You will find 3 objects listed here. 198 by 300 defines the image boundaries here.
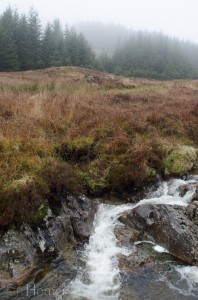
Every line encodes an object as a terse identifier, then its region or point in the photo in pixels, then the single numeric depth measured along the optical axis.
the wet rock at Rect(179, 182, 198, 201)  9.96
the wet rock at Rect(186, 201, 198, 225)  8.57
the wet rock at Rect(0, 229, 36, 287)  6.55
